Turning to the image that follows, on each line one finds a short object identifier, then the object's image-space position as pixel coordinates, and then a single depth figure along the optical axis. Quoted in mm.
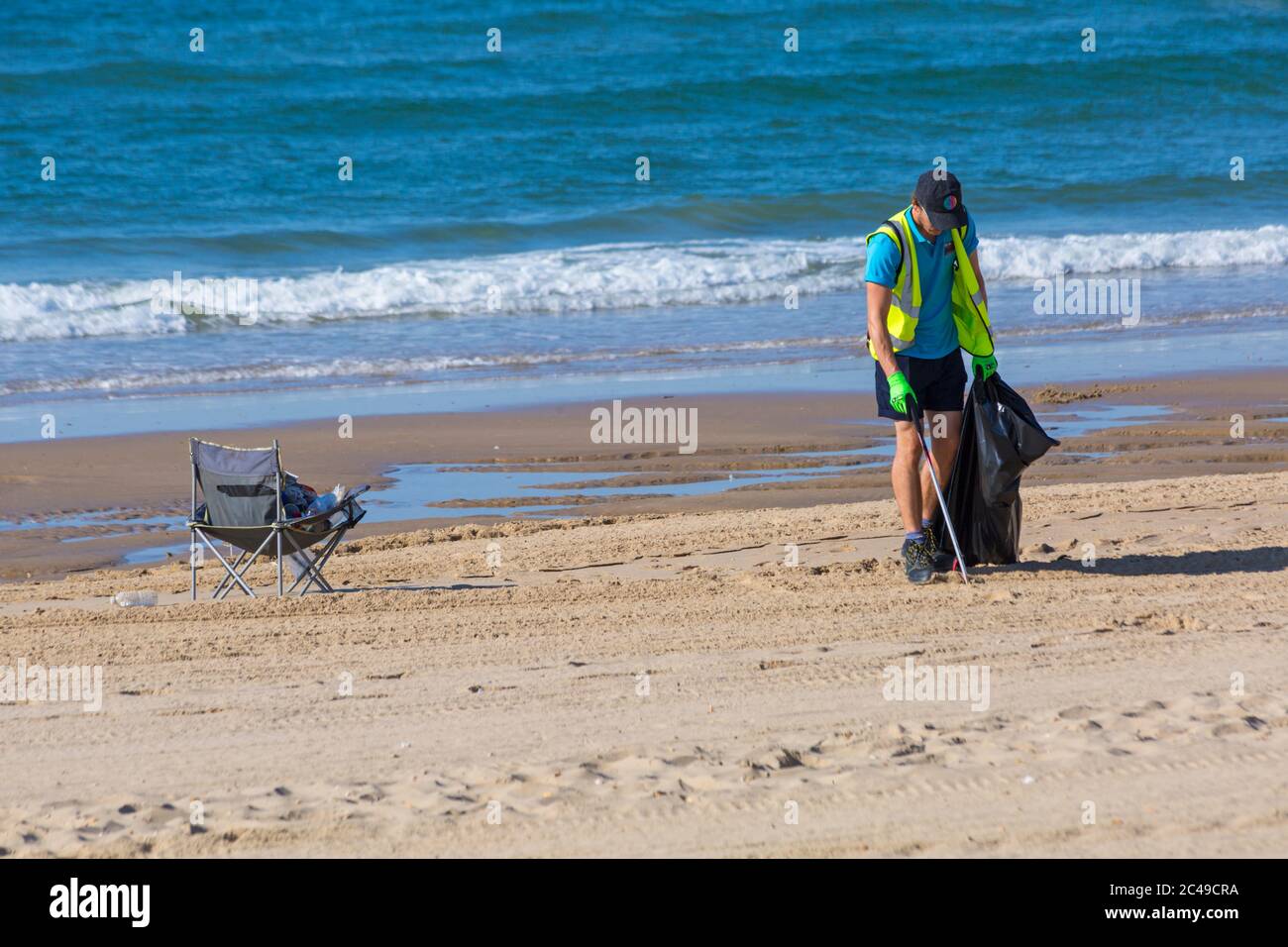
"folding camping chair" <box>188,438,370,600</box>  12695
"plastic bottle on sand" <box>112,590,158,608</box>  12602
